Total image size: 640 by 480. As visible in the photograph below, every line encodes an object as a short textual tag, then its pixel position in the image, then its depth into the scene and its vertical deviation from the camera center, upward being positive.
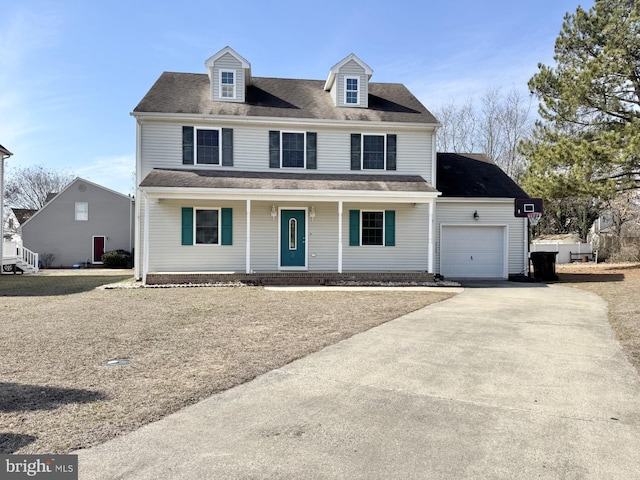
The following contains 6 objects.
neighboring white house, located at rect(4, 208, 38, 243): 34.58 +2.05
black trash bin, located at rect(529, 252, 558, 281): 16.64 -0.77
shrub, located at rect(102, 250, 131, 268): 25.52 -0.81
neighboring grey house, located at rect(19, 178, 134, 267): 26.48 +1.10
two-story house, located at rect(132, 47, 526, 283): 14.97 +2.20
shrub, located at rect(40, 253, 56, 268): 26.34 -0.84
